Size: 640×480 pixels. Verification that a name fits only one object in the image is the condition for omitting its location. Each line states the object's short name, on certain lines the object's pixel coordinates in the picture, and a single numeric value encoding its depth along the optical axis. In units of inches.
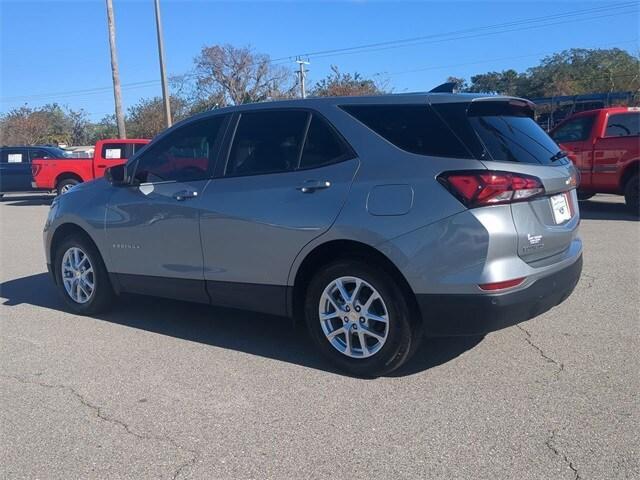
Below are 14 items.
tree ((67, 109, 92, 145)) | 2196.4
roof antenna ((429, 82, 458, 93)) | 182.3
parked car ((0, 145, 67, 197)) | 799.1
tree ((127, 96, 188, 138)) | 1657.2
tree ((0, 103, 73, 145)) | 1898.4
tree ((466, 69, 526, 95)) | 1987.8
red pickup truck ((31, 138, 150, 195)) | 709.9
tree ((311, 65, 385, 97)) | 1614.2
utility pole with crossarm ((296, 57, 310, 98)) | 1825.5
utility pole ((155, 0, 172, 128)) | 916.0
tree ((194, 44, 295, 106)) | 1881.2
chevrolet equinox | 150.0
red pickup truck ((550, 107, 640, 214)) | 423.8
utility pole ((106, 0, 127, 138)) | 924.0
